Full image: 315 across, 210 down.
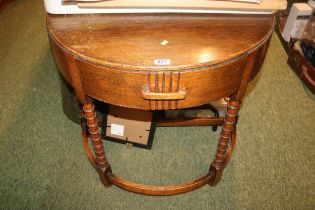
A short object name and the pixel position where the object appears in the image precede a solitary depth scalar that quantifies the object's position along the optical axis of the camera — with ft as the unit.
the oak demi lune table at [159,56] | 2.52
